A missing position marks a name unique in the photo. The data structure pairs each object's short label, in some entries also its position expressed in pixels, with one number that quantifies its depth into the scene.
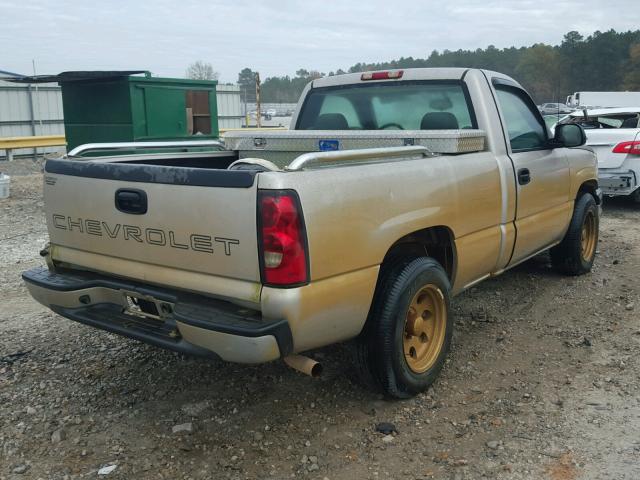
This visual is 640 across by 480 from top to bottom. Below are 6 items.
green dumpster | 10.25
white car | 9.70
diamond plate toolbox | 4.04
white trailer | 34.38
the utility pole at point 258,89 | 18.87
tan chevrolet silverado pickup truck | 2.83
